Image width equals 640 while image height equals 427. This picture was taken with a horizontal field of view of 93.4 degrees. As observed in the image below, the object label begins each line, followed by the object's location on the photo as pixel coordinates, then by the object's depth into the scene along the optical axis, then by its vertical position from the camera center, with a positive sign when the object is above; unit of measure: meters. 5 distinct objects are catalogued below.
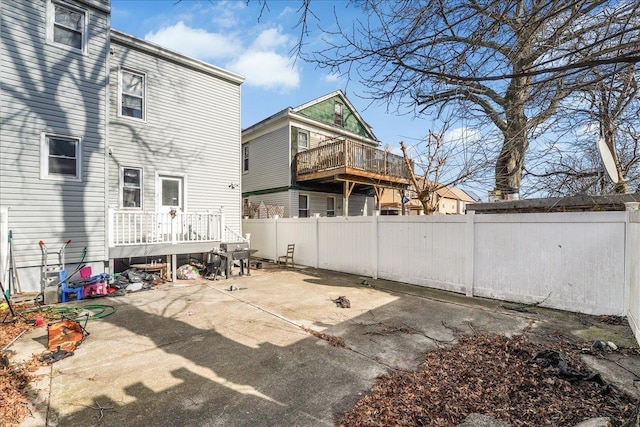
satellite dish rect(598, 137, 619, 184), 4.89 +0.86
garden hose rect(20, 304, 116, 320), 5.29 -1.79
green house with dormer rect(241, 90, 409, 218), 13.05 +2.16
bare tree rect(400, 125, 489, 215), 7.60 +1.18
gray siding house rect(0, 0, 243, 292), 6.52 +1.89
